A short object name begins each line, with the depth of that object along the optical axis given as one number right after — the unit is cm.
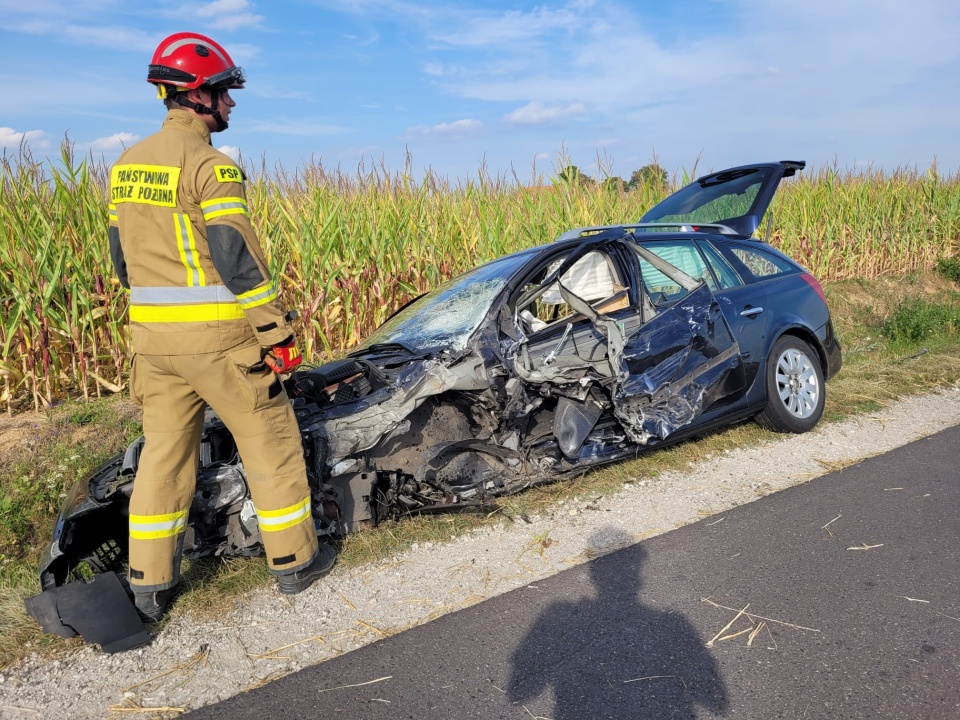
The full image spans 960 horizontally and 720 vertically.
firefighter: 299
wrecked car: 364
